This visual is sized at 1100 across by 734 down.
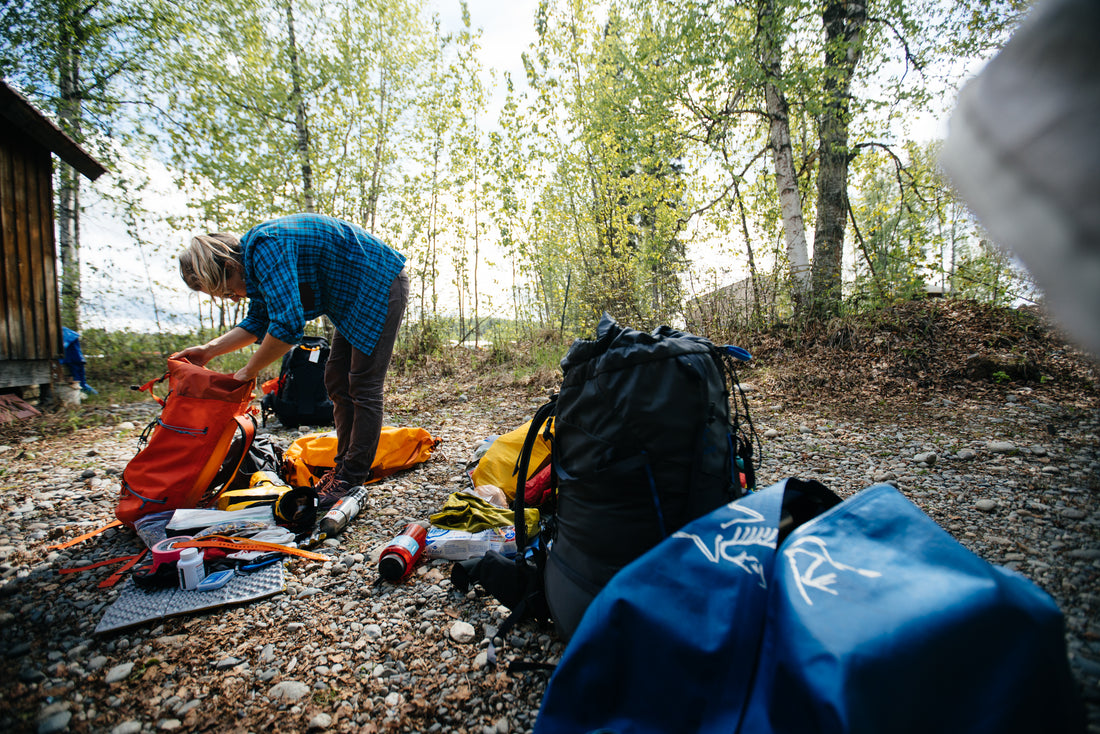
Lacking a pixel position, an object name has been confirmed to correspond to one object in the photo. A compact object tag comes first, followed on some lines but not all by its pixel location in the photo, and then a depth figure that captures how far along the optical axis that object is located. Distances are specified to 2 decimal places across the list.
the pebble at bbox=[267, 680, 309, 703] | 1.38
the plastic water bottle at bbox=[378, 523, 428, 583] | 2.00
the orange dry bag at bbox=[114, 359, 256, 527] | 2.35
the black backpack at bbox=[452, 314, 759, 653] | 1.37
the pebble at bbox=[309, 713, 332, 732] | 1.28
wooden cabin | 5.32
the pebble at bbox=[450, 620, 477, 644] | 1.65
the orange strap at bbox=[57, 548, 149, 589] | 1.96
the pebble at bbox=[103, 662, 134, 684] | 1.43
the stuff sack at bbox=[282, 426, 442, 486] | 3.20
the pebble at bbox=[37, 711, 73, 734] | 1.23
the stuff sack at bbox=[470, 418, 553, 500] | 2.87
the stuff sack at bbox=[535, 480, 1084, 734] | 0.69
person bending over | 2.45
